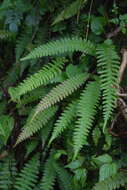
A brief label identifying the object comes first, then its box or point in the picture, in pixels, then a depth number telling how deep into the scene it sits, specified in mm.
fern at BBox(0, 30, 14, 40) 3670
